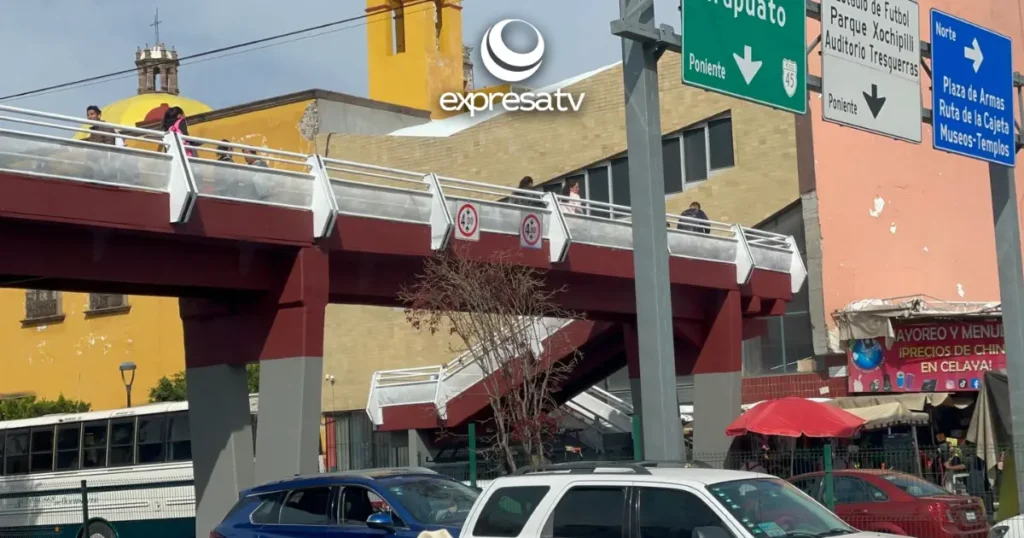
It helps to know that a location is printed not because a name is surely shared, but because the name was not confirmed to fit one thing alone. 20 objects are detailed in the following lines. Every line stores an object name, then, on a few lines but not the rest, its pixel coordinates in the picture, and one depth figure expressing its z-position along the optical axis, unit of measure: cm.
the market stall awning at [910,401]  3066
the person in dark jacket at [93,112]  2319
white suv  985
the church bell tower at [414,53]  5184
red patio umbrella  2398
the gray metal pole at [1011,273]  1861
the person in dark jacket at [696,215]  2960
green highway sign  1366
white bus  2525
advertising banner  3105
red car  1762
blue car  1362
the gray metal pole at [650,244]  1345
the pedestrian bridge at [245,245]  1828
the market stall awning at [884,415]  2888
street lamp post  3599
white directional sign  1586
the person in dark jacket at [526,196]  2512
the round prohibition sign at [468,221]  2314
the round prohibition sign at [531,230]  2447
